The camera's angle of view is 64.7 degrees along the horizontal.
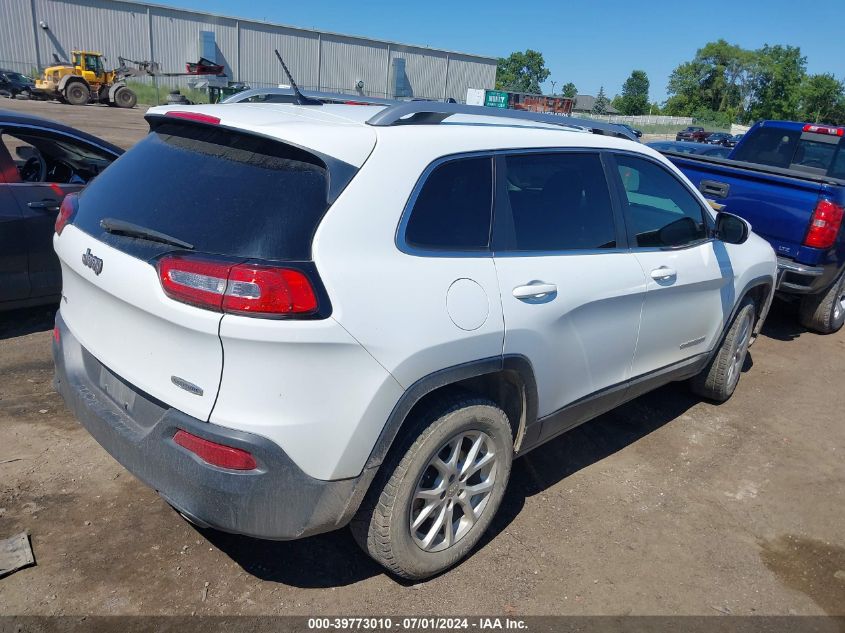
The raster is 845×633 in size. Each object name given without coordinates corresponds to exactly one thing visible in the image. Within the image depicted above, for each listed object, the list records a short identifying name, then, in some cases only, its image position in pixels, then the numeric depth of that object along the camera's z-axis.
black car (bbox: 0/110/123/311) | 4.69
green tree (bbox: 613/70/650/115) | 150.99
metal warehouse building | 48.12
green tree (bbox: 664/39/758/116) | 99.69
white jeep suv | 2.20
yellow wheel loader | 33.19
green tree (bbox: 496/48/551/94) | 126.57
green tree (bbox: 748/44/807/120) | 89.27
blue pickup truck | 5.70
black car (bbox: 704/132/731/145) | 45.62
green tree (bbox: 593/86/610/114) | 75.81
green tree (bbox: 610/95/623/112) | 118.92
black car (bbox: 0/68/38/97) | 34.88
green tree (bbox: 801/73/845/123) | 82.31
